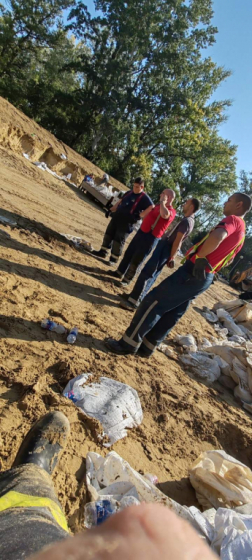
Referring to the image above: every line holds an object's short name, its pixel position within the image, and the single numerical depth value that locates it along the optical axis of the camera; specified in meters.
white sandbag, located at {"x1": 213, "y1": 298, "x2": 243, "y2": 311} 7.02
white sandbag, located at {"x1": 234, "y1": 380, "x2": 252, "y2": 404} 3.54
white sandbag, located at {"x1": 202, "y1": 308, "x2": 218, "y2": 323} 6.47
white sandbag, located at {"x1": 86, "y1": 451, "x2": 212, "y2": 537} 1.56
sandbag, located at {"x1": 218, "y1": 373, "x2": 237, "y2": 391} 3.75
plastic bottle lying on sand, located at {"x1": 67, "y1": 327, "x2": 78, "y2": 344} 2.87
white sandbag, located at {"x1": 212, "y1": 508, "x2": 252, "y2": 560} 1.30
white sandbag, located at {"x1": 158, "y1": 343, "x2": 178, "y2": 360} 3.80
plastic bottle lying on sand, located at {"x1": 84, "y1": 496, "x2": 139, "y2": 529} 1.41
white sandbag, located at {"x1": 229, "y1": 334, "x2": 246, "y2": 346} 5.60
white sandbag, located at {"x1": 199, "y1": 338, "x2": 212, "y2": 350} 4.55
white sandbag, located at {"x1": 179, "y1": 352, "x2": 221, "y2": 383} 3.65
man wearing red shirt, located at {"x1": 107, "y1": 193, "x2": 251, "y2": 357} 2.67
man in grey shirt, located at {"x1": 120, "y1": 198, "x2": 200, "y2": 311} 3.73
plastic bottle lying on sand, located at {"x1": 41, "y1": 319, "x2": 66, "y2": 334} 2.86
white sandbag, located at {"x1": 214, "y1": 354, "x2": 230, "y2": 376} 3.85
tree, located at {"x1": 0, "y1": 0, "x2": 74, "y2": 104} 22.39
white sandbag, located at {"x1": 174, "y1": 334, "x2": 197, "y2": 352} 4.14
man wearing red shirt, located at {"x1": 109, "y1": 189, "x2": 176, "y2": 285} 3.84
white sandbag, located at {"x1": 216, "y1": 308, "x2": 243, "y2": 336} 6.22
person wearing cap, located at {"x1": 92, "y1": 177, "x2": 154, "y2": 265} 4.92
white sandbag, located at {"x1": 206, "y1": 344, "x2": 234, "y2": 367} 3.95
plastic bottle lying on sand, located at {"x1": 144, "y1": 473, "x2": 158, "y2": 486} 1.91
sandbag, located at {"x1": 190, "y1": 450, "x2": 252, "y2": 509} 1.80
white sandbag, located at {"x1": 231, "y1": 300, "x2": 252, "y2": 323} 6.61
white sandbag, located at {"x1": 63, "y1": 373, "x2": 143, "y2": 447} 2.11
